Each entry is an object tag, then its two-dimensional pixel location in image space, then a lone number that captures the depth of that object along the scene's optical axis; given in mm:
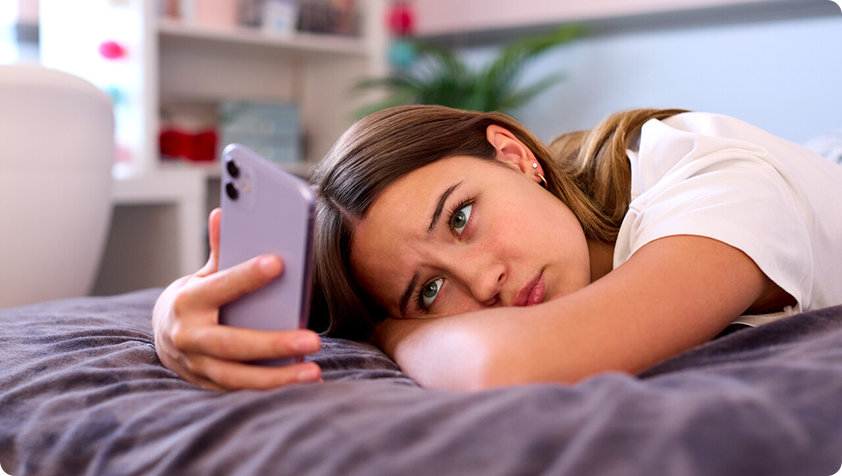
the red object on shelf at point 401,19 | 2904
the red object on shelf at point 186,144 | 2594
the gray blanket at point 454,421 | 400
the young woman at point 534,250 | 586
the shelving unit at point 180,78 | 1914
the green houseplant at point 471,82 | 2457
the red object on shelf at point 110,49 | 2275
